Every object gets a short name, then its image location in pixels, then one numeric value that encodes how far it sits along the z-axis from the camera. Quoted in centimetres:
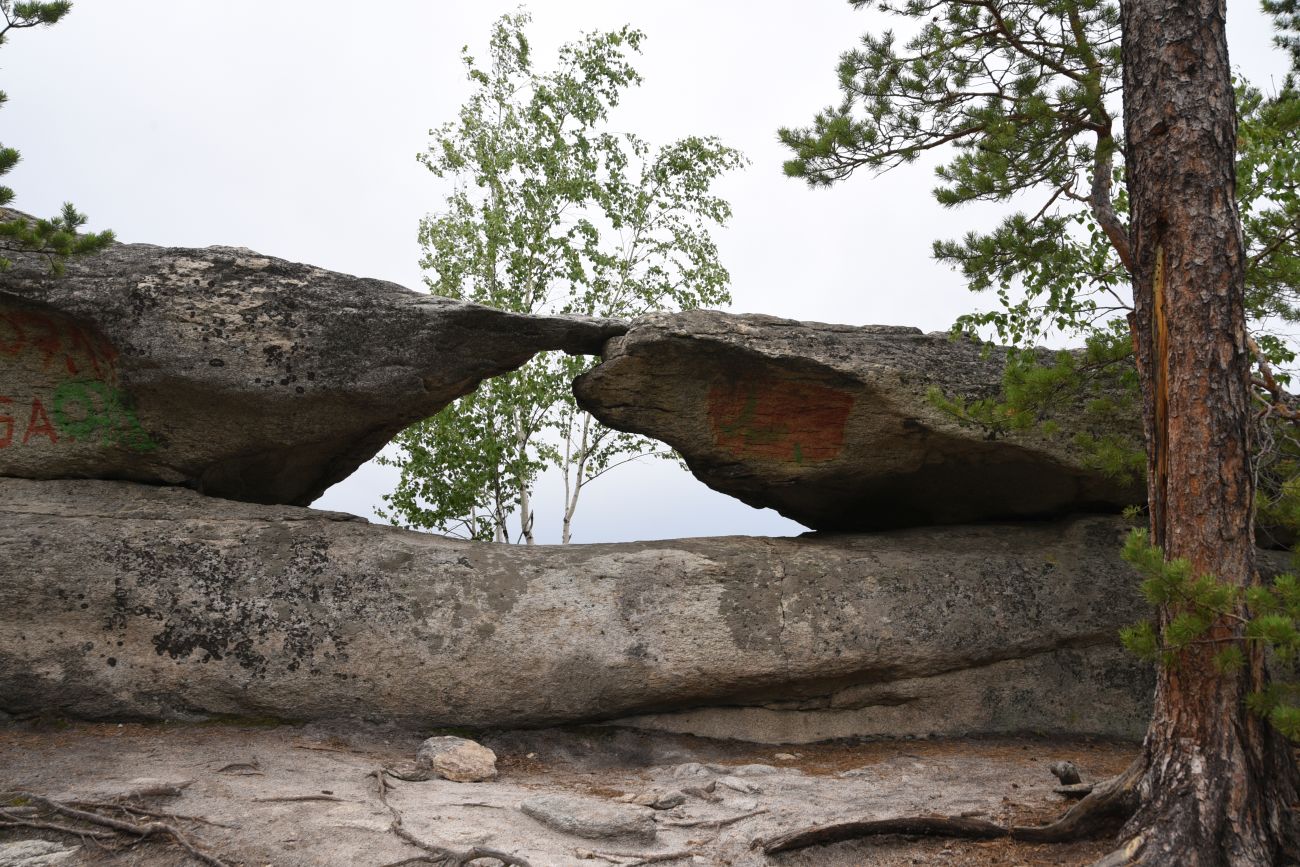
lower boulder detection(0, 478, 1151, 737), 869
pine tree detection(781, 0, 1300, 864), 552
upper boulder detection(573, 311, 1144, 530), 982
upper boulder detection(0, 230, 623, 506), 924
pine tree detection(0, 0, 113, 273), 686
